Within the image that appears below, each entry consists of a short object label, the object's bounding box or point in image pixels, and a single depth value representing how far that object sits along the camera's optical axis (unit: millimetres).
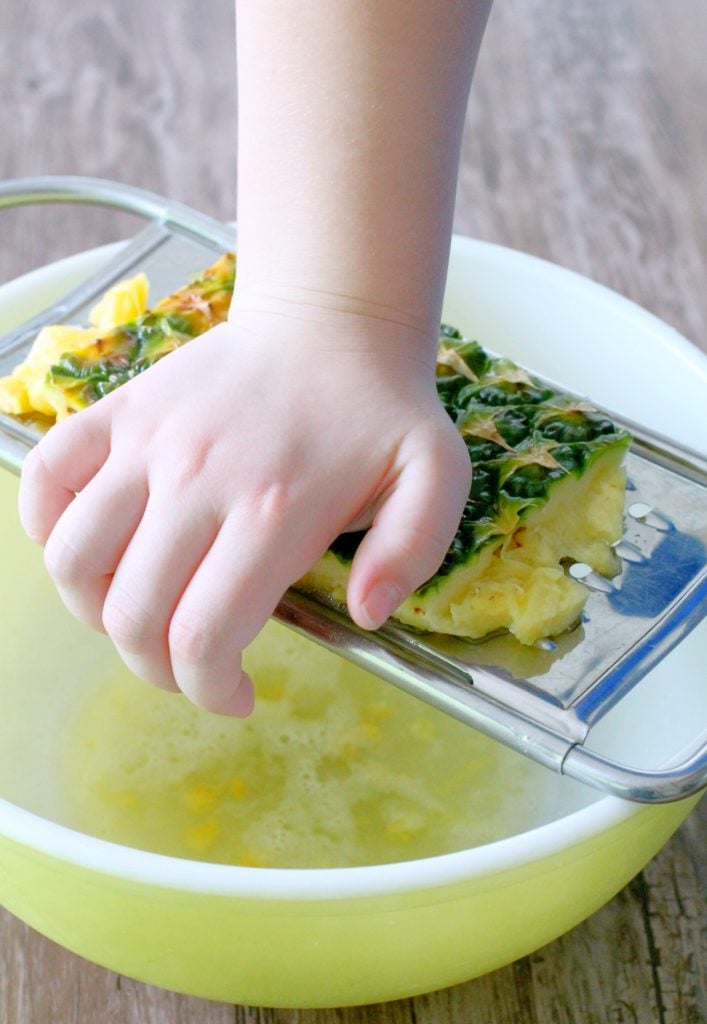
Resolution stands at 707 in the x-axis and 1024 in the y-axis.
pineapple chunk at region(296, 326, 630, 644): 542
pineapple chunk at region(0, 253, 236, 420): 595
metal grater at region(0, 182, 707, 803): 520
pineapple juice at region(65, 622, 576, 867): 600
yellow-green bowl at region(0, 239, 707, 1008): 494
